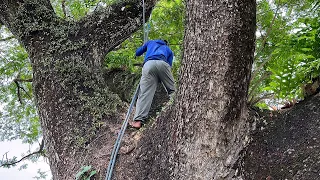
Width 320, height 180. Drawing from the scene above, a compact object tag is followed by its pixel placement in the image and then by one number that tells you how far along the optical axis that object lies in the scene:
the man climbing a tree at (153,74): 3.67
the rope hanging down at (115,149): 2.81
